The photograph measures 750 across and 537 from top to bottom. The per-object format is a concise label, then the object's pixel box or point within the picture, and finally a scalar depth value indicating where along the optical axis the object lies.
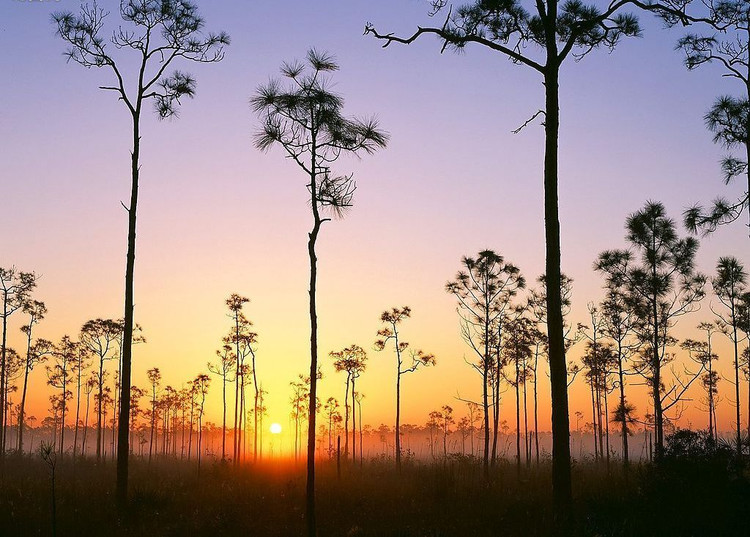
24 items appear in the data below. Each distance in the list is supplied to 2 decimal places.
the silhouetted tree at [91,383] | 60.02
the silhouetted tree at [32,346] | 39.39
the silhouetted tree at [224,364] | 48.44
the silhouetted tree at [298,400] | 68.66
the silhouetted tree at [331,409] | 77.94
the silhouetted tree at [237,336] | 43.41
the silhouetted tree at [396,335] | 40.61
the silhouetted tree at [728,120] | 17.47
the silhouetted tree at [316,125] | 15.61
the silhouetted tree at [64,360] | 53.19
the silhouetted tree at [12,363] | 45.09
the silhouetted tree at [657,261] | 24.03
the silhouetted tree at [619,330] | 29.03
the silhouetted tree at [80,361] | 53.84
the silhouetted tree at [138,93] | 15.38
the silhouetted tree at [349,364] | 49.03
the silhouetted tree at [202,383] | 58.58
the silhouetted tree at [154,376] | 65.44
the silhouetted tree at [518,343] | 35.88
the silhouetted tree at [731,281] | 30.88
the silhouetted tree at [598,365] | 36.45
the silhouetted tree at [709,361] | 46.56
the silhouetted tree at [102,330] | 44.09
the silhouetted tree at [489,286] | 31.62
